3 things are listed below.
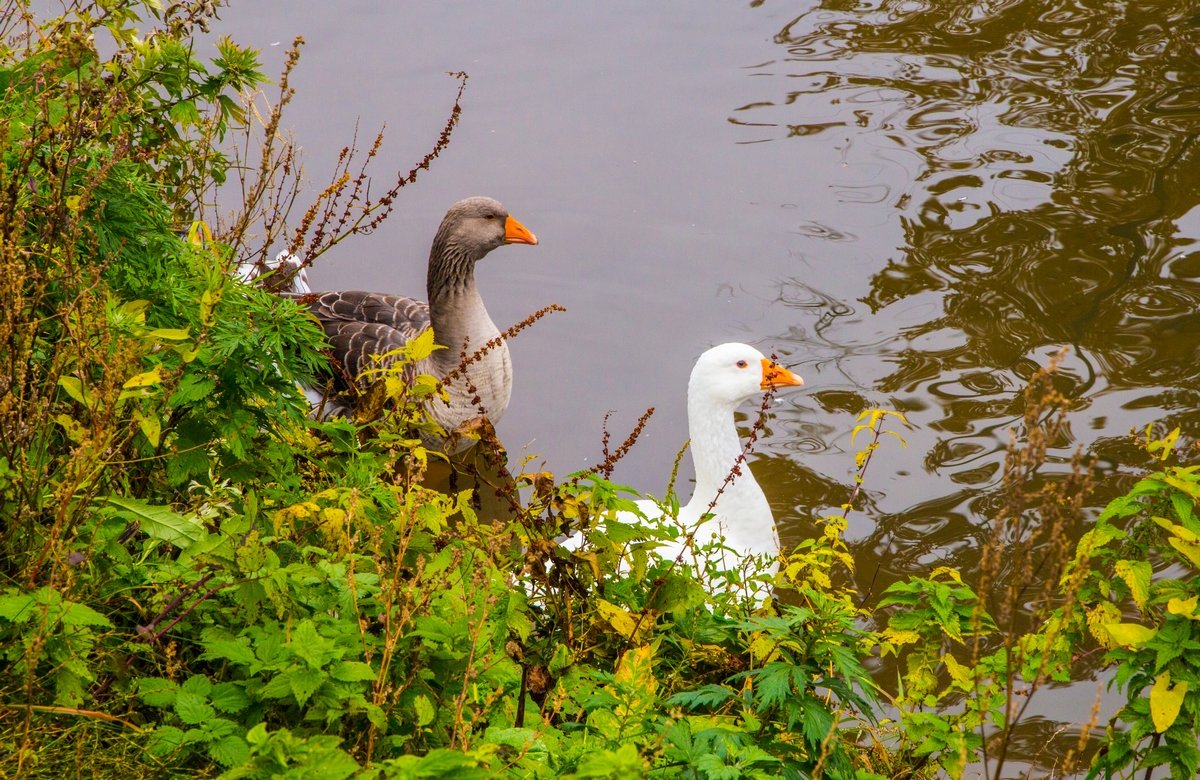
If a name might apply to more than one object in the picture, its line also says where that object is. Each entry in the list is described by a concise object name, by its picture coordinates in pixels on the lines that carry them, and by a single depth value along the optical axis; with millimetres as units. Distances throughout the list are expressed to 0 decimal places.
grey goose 13574
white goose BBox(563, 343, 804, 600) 11305
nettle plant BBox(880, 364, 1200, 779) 3957
